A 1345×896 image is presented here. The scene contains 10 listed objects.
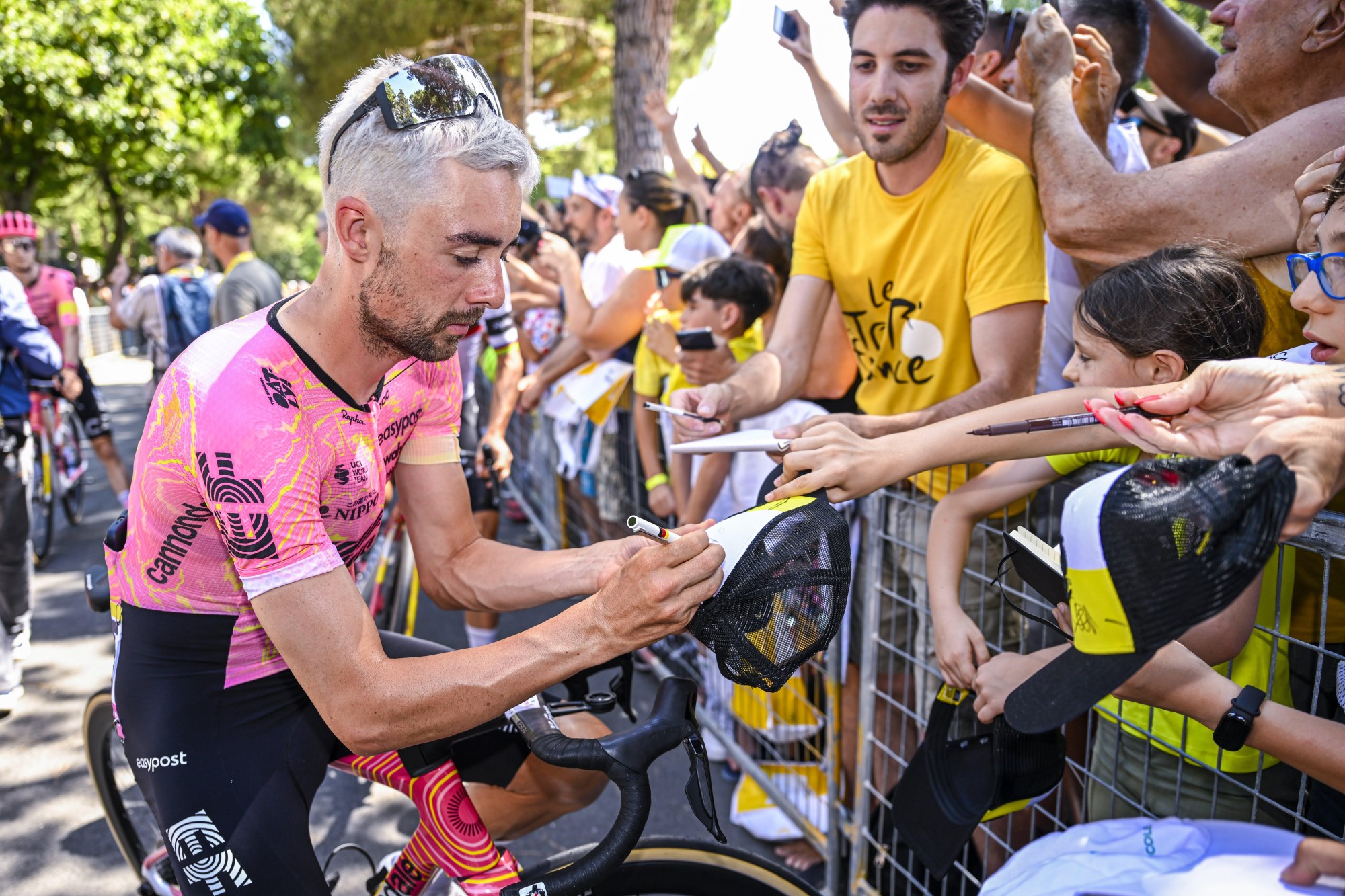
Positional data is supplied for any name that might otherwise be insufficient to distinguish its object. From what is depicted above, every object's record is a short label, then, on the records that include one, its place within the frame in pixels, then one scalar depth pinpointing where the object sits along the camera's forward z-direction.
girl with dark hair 1.66
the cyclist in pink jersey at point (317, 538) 1.54
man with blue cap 5.65
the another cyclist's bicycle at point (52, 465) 6.27
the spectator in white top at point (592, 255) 5.15
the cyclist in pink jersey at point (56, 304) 6.78
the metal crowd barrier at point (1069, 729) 1.62
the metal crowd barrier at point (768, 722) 2.86
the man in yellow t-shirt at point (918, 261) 2.45
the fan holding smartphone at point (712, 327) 3.56
